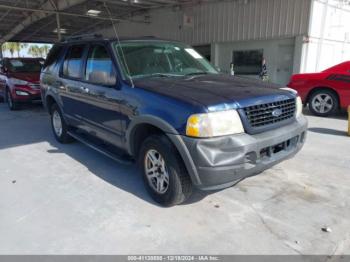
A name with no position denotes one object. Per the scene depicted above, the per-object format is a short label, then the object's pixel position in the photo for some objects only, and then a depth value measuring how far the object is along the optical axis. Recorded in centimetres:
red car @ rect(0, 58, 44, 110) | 951
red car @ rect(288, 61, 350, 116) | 768
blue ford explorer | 283
